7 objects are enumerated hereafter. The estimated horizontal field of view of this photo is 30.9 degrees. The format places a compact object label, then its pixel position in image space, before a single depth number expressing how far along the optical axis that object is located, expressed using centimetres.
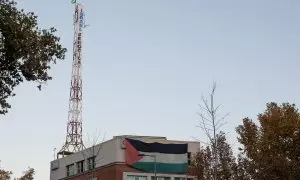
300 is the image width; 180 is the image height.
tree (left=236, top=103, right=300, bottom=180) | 4712
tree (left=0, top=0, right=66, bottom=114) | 2339
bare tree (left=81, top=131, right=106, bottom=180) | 7412
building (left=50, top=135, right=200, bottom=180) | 7119
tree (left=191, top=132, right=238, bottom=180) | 4191
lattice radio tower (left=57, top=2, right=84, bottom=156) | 7988
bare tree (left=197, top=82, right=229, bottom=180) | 3033
